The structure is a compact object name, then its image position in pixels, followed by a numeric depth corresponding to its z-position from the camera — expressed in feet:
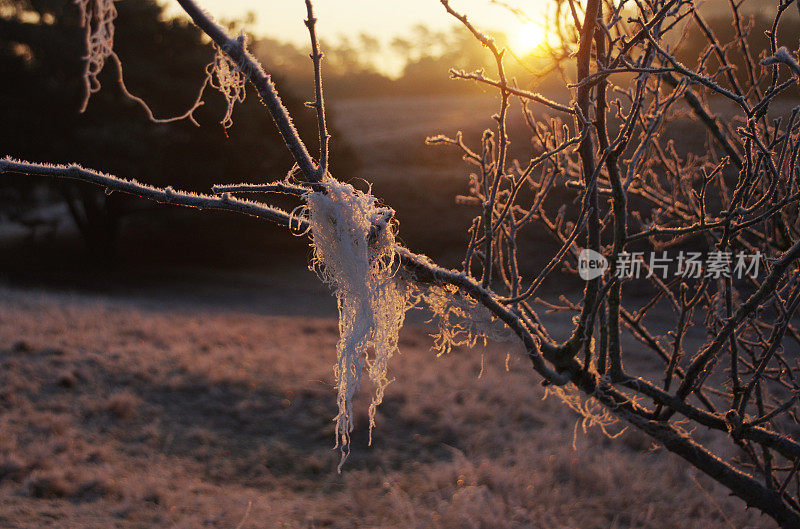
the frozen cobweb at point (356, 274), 2.48
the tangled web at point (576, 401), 2.92
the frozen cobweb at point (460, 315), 2.70
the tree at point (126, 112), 37.00
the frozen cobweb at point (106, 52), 2.32
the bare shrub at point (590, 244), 2.47
